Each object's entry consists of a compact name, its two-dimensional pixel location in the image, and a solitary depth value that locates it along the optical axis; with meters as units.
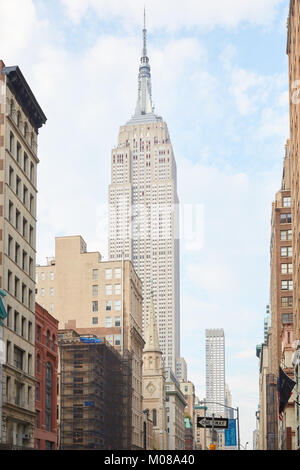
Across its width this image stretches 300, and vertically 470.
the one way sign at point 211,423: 40.93
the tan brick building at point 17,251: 63.66
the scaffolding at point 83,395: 111.62
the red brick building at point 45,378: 76.31
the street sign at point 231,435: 68.81
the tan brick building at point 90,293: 134.38
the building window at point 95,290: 136.00
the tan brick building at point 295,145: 74.88
